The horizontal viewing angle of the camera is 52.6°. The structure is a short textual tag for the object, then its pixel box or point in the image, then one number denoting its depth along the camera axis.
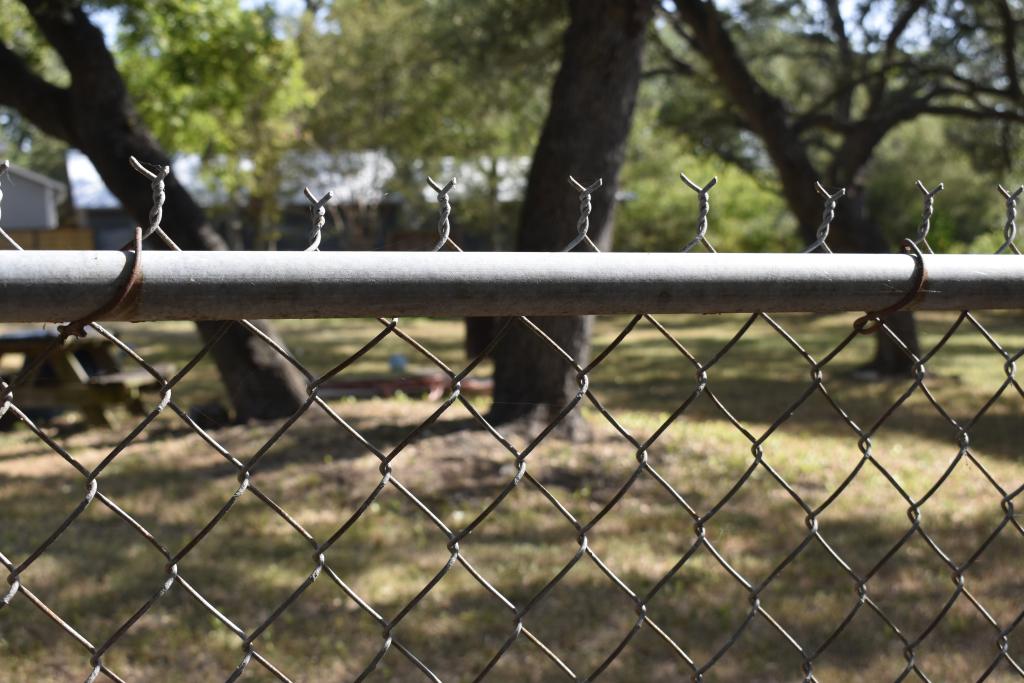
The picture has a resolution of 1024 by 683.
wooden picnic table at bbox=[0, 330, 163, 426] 7.78
